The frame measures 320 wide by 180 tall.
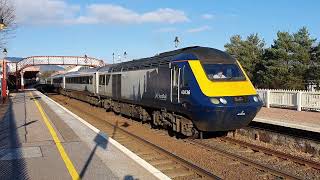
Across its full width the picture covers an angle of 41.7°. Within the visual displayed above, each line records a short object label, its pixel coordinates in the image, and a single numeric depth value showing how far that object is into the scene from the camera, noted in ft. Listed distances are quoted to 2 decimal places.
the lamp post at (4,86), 113.91
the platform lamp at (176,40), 98.07
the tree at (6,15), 103.51
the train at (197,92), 39.24
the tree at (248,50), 157.43
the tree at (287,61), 128.88
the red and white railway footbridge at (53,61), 234.38
